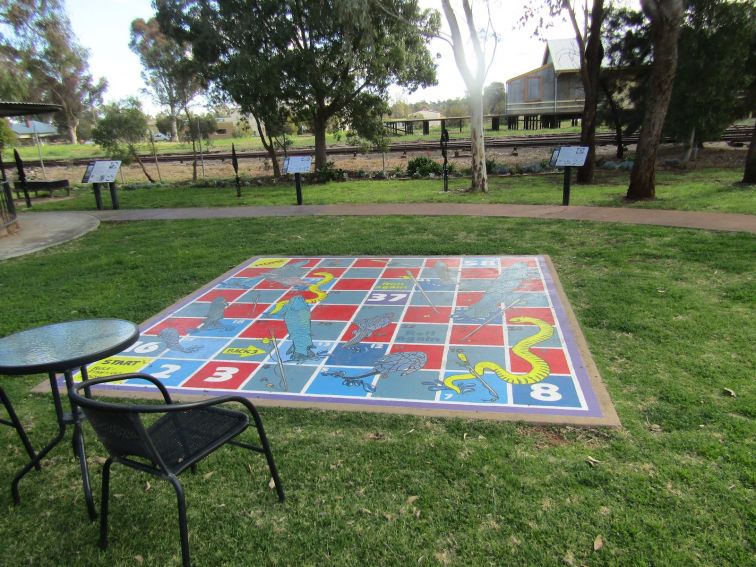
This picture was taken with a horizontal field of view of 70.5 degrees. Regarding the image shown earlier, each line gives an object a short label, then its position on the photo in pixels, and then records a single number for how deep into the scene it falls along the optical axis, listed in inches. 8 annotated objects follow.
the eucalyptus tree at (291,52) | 586.9
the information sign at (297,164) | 473.7
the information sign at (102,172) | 493.7
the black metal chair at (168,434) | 81.4
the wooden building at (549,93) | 1379.2
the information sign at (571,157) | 387.2
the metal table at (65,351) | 100.7
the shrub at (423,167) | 651.5
